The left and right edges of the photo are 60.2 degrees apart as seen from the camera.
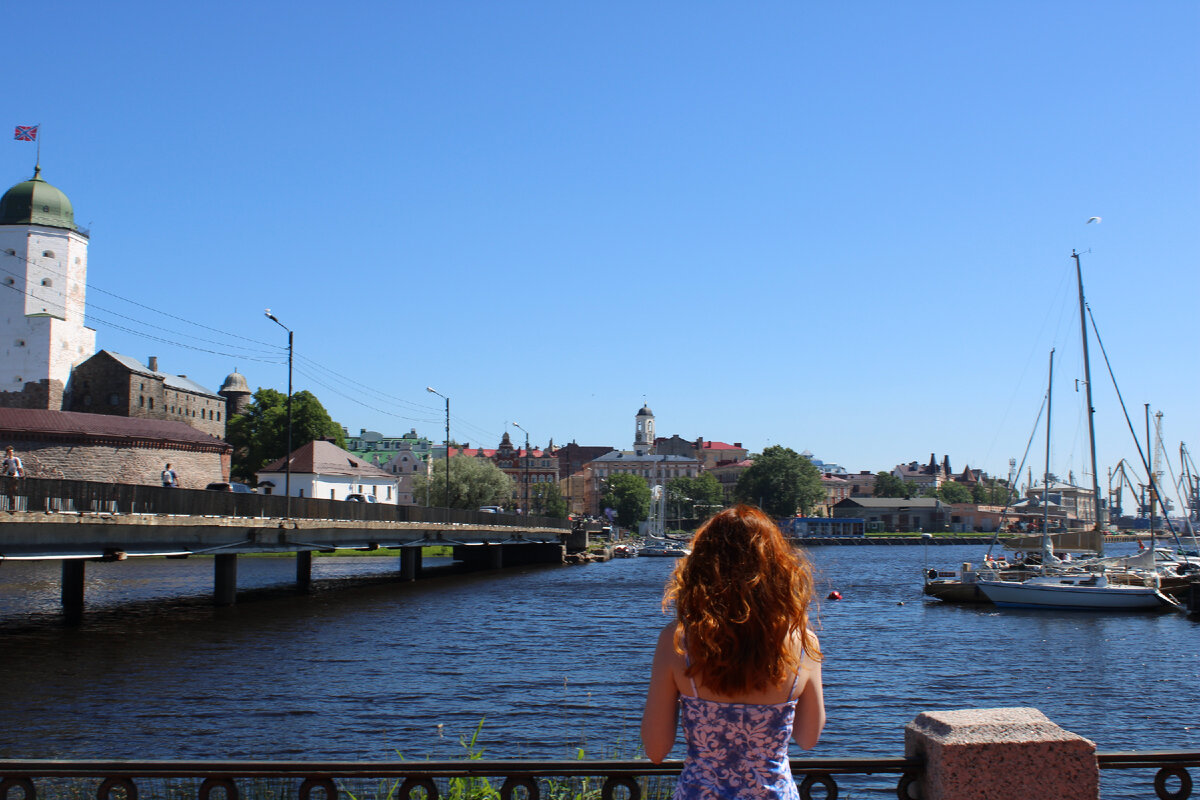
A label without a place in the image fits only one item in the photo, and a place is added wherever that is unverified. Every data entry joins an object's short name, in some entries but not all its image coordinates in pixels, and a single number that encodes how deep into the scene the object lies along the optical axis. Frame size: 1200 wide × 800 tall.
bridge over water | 28.17
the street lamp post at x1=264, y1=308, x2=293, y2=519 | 43.03
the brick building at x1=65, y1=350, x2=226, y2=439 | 102.19
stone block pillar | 5.13
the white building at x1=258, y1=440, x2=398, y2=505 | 93.62
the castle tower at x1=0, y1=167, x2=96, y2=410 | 99.50
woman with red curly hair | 3.99
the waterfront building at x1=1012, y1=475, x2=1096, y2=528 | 135.50
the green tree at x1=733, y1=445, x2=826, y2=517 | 190.38
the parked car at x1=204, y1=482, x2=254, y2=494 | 50.66
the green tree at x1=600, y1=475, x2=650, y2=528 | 179.25
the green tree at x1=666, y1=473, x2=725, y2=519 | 191.04
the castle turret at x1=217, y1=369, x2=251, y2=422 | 146.25
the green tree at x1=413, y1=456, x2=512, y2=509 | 109.00
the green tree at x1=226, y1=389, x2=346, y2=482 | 114.31
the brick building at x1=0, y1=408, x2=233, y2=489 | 75.50
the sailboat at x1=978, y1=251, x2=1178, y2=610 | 47.75
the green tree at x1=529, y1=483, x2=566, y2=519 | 149.34
